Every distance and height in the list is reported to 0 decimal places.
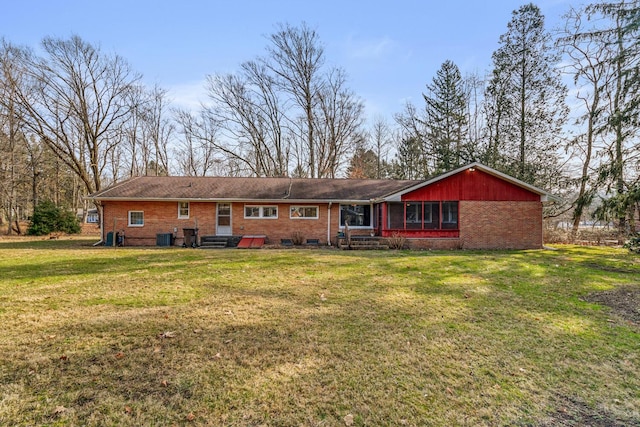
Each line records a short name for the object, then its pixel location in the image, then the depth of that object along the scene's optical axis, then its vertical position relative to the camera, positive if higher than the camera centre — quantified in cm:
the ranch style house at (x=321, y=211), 1598 +44
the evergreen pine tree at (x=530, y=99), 2148 +837
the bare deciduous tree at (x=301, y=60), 2850 +1473
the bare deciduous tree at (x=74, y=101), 2292 +920
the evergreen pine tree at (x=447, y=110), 2645 +922
